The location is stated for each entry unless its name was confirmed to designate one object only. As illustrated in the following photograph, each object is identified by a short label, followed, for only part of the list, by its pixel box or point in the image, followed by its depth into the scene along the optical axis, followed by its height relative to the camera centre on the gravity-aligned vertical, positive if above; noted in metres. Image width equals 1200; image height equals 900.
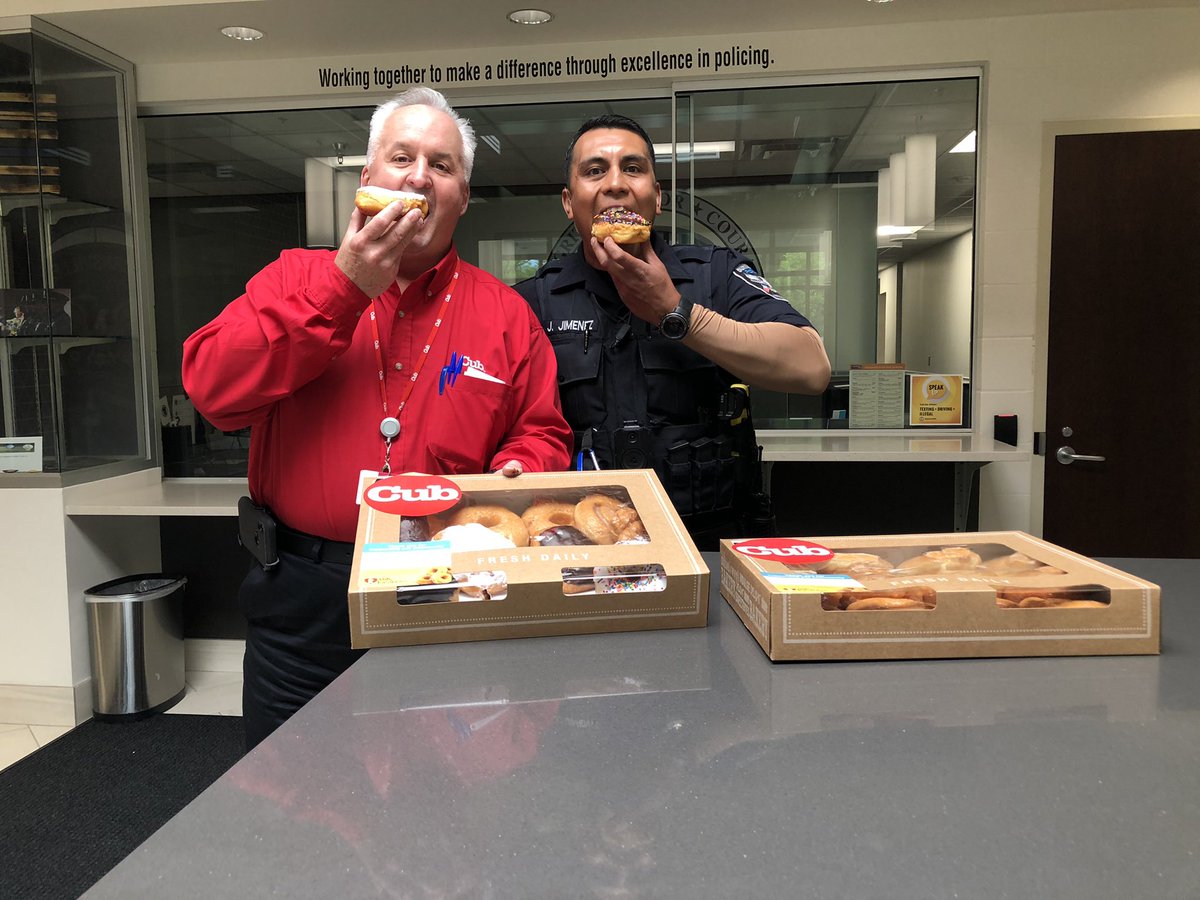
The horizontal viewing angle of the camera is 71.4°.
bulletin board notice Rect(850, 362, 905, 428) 3.89 -0.06
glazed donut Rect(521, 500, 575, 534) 1.04 -0.17
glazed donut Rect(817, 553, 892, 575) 0.99 -0.22
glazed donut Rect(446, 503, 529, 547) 1.02 -0.17
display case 3.40 +0.54
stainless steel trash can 3.41 -1.08
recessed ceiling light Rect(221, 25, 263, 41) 3.52 +1.50
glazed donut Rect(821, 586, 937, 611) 0.89 -0.23
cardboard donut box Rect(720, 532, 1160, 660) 0.89 -0.25
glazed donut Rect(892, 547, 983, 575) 0.99 -0.22
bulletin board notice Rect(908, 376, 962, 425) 3.82 -0.09
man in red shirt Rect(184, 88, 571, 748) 1.41 -0.02
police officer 1.65 +0.07
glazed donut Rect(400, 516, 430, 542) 1.03 -0.18
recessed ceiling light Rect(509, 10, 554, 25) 3.40 +1.51
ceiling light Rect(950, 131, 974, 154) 3.73 +1.05
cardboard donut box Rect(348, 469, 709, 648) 0.94 -0.21
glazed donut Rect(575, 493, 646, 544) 1.03 -0.17
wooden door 3.54 +0.15
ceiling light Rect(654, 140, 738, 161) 3.89 +1.09
